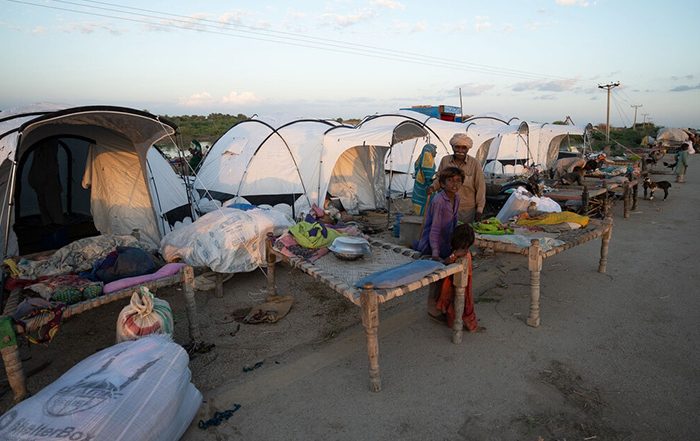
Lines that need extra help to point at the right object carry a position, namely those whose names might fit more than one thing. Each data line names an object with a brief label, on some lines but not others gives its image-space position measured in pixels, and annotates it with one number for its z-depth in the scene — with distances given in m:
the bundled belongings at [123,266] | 4.08
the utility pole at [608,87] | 29.75
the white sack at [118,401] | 2.24
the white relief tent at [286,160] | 9.27
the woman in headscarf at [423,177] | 7.48
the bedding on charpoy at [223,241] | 5.36
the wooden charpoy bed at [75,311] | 2.91
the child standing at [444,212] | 4.16
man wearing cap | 5.13
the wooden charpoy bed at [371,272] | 3.14
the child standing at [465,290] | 3.82
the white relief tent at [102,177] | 5.63
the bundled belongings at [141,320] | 3.22
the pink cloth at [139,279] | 3.71
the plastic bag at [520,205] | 6.42
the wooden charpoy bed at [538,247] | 4.05
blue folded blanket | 3.23
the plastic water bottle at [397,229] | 7.88
